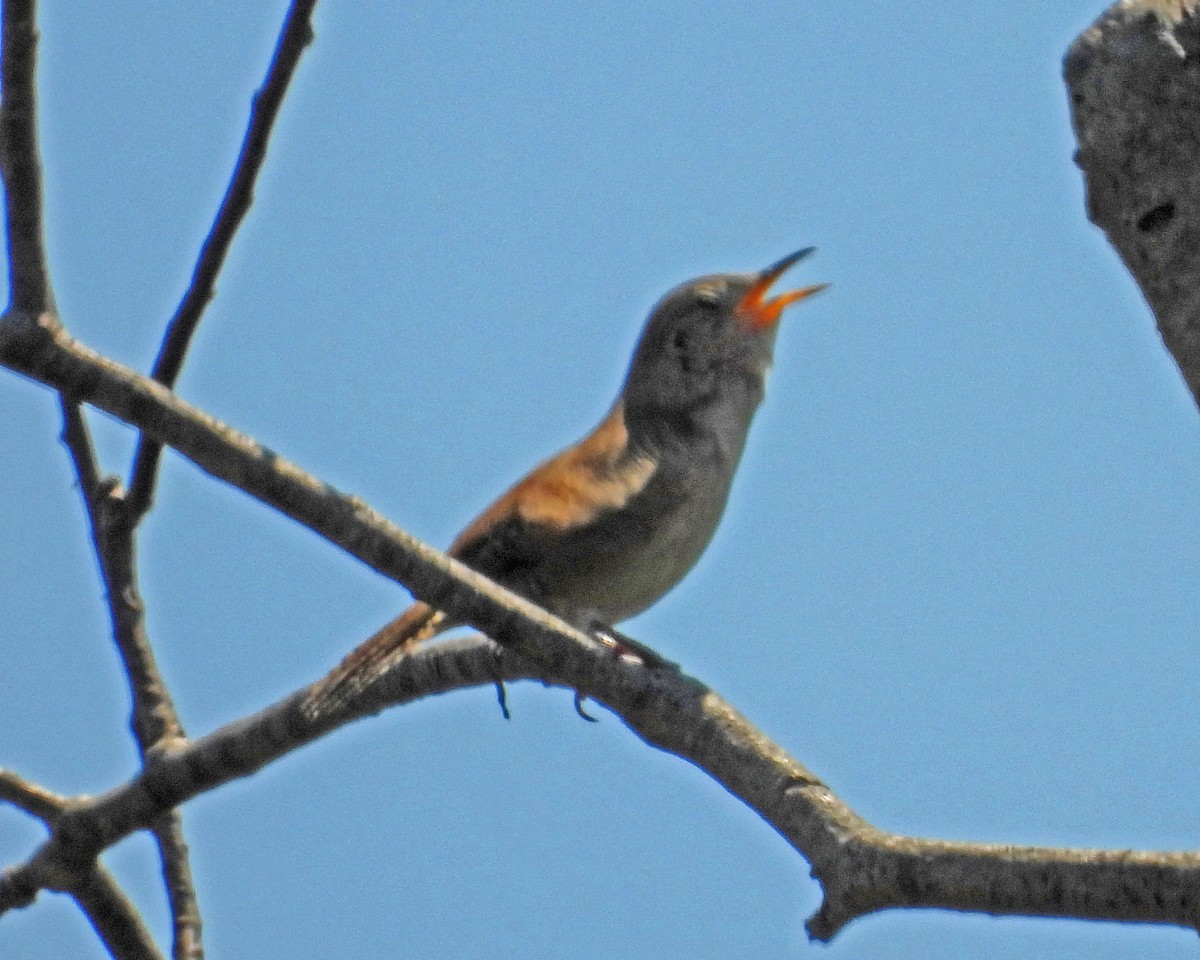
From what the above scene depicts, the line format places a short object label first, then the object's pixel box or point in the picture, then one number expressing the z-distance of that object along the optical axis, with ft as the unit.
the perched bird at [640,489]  31.76
